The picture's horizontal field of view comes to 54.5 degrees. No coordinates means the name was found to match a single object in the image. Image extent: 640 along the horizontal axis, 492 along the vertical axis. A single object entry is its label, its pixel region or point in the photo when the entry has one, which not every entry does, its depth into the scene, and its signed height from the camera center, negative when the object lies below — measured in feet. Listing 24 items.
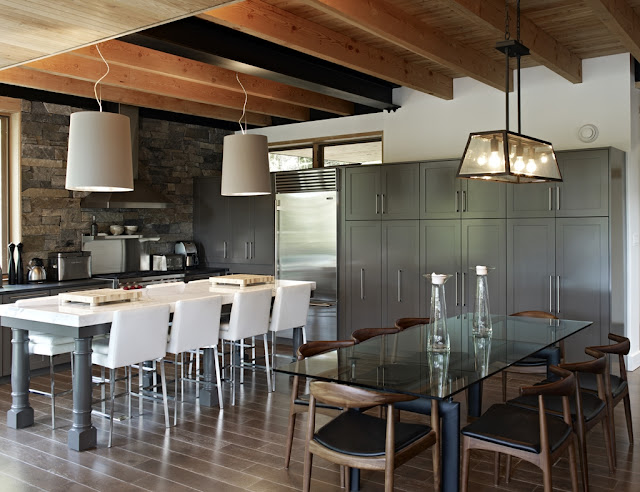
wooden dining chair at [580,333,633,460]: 12.24 -3.01
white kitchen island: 13.28 -2.06
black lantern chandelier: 12.39 +1.80
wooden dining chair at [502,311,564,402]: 14.70 -2.95
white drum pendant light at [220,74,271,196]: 18.39 +2.31
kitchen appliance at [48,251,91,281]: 21.38 -0.73
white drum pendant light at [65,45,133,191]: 14.34 +2.14
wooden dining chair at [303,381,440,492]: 8.89 -3.04
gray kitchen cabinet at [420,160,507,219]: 20.06 +1.56
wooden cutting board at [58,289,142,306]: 14.25 -1.22
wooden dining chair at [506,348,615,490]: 10.78 -3.08
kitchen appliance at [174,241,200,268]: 26.73 -0.33
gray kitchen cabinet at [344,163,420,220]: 21.79 +1.83
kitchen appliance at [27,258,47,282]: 20.67 -0.87
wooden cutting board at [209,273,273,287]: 18.58 -1.10
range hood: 22.67 +1.80
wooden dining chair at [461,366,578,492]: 9.39 -3.06
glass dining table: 9.51 -2.09
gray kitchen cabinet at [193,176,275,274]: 25.58 +0.72
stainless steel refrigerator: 23.72 +0.23
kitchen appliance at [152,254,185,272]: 25.38 -0.77
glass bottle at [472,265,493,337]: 13.07 -1.46
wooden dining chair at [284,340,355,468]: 11.53 -3.05
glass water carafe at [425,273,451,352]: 11.62 -1.58
